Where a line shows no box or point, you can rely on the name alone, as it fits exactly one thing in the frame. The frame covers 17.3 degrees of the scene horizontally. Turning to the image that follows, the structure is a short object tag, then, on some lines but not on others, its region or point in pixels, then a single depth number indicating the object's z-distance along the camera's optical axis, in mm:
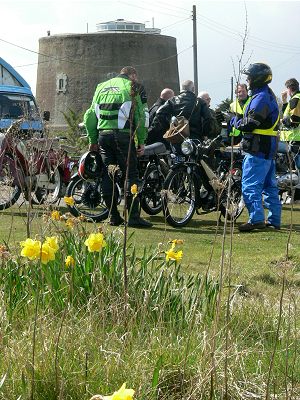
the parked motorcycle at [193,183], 11445
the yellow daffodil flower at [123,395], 2121
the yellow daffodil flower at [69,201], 5579
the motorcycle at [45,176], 5793
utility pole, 48644
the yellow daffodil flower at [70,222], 4806
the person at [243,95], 13664
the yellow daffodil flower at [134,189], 5090
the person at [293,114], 14414
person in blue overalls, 10484
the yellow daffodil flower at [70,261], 3881
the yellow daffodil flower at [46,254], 3490
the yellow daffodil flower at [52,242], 3760
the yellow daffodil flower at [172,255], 4336
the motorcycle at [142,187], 11578
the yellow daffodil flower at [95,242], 3744
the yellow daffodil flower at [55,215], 5262
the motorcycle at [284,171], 14375
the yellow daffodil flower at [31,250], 3445
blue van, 18266
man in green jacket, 10621
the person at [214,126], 13180
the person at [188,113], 13172
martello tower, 54438
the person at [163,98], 14961
